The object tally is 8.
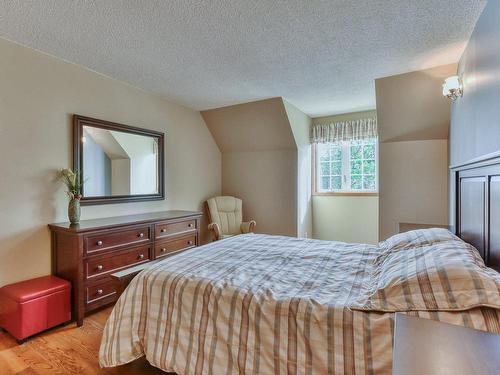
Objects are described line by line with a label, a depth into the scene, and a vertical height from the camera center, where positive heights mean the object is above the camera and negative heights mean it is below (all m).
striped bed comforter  1.14 -0.57
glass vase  2.52 -0.23
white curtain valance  4.27 +0.89
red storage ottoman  2.08 -0.94
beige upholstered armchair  4.30 -0.48
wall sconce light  2.46 +0.87
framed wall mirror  2.84 +0.29
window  4.46 +0.32
